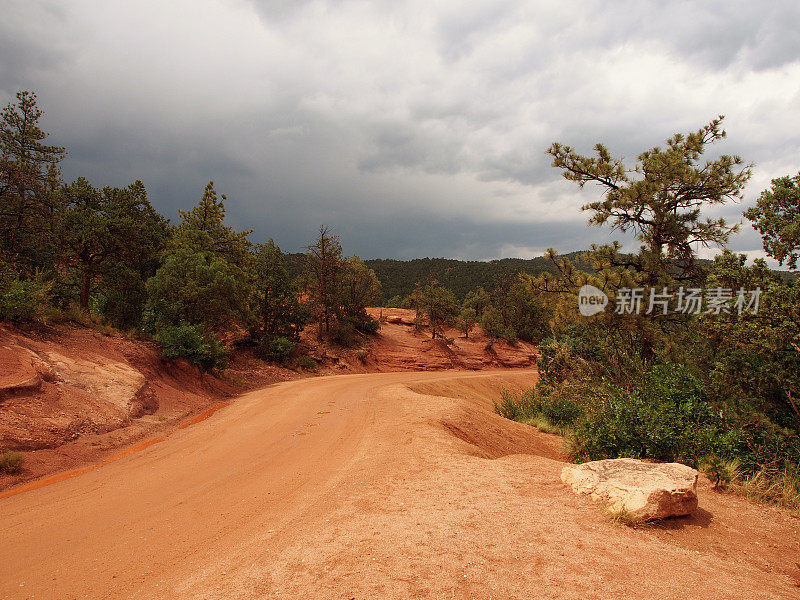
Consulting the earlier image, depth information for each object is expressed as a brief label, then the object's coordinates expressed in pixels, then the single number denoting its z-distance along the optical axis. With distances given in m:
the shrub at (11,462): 6.39
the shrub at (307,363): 27.95
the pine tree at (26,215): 16.26
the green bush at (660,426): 7.25
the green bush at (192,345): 14.78
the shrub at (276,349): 26.91
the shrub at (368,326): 37.78
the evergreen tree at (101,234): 18.25
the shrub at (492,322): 44.81
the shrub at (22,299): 10.61
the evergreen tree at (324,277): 33.38
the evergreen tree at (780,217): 7.57
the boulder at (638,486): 4.87
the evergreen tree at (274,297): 29.06
